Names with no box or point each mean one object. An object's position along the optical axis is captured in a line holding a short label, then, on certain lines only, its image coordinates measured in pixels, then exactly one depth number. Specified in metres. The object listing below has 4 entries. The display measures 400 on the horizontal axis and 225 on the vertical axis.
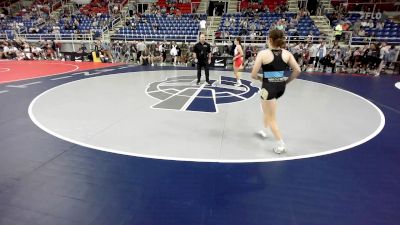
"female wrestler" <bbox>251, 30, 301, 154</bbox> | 3.67
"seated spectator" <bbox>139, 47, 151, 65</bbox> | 15.42
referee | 9.15
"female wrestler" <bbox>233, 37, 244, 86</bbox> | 9.17
